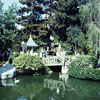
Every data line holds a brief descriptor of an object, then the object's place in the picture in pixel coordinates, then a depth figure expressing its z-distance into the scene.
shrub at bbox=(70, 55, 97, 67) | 16.58
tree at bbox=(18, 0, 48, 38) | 27.61
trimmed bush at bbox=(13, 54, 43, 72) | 17.31
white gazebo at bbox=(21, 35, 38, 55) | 22.43
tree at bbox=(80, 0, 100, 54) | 22.34
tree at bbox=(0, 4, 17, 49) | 18.89
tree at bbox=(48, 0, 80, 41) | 27.19
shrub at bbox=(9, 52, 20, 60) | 19.94
